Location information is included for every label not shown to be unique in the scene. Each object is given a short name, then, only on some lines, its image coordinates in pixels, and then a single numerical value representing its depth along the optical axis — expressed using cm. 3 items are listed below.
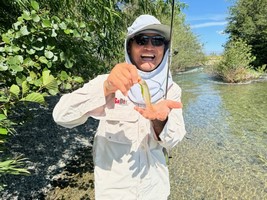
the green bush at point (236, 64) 1970
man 119
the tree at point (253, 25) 2662
